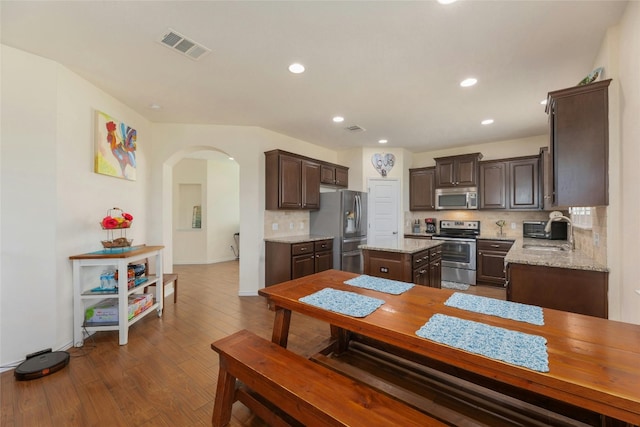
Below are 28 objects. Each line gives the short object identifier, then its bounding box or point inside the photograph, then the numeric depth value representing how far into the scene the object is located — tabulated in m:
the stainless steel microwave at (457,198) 5.11
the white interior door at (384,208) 5.62
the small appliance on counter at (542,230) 4.06
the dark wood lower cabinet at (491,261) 4.52
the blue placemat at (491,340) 0.97
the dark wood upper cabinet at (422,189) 5.59
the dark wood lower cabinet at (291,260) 3.92
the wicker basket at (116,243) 2.80
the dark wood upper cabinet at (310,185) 4.52
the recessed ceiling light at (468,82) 2.73
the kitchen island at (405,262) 3.03
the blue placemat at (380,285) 1.83
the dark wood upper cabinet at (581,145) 1.96
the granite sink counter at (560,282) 2.05
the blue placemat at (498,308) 1.35
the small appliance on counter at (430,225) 5.61
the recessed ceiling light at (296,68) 2.46
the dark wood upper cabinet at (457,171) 5.07
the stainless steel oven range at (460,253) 4.79
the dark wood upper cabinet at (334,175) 4.96
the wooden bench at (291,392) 1.12
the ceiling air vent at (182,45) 2.06
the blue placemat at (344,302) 1.46
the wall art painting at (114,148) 2.89
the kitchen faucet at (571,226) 3.21
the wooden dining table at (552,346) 0.83
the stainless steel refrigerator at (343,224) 4.61
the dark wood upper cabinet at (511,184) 4.55
